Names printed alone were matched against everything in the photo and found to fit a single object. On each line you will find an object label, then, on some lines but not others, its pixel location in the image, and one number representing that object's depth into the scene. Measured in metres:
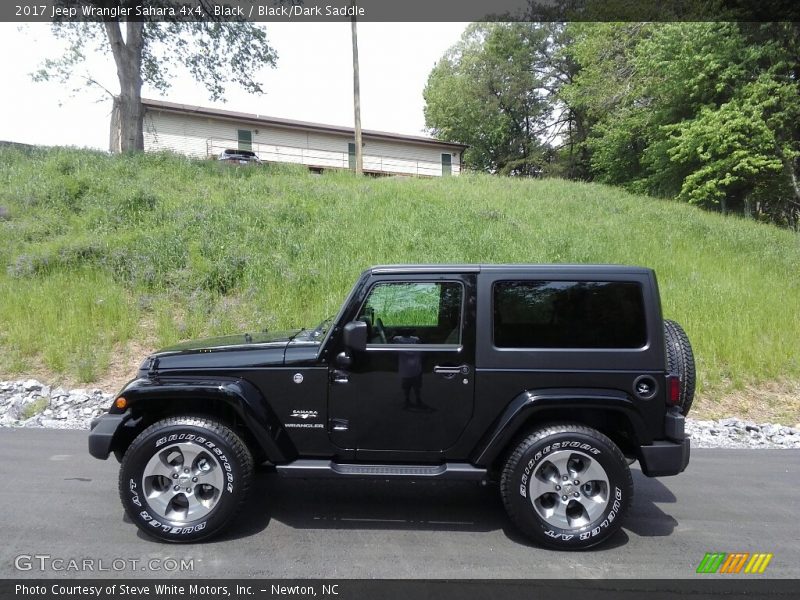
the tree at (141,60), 19.98
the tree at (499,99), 44.38
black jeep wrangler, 3.81
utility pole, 21.73
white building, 31.77
